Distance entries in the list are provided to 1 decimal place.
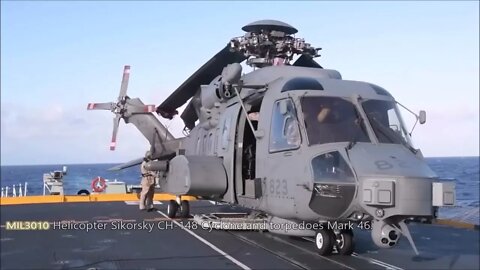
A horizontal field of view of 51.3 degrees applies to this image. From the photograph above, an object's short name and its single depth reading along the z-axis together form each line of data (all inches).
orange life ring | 901.1
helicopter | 282.5
